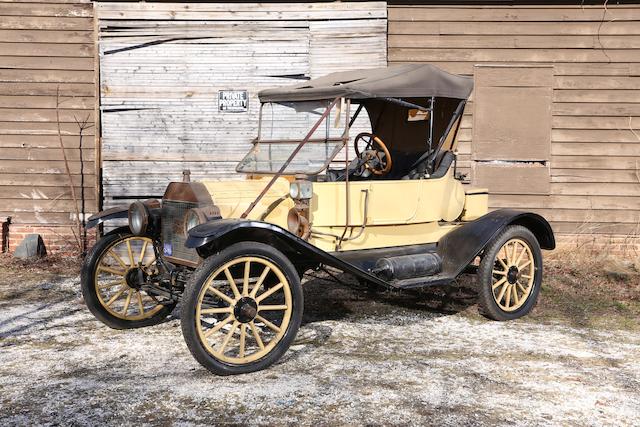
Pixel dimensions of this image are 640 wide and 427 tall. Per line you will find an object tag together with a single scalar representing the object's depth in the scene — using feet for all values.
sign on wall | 27.07
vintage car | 14.03
